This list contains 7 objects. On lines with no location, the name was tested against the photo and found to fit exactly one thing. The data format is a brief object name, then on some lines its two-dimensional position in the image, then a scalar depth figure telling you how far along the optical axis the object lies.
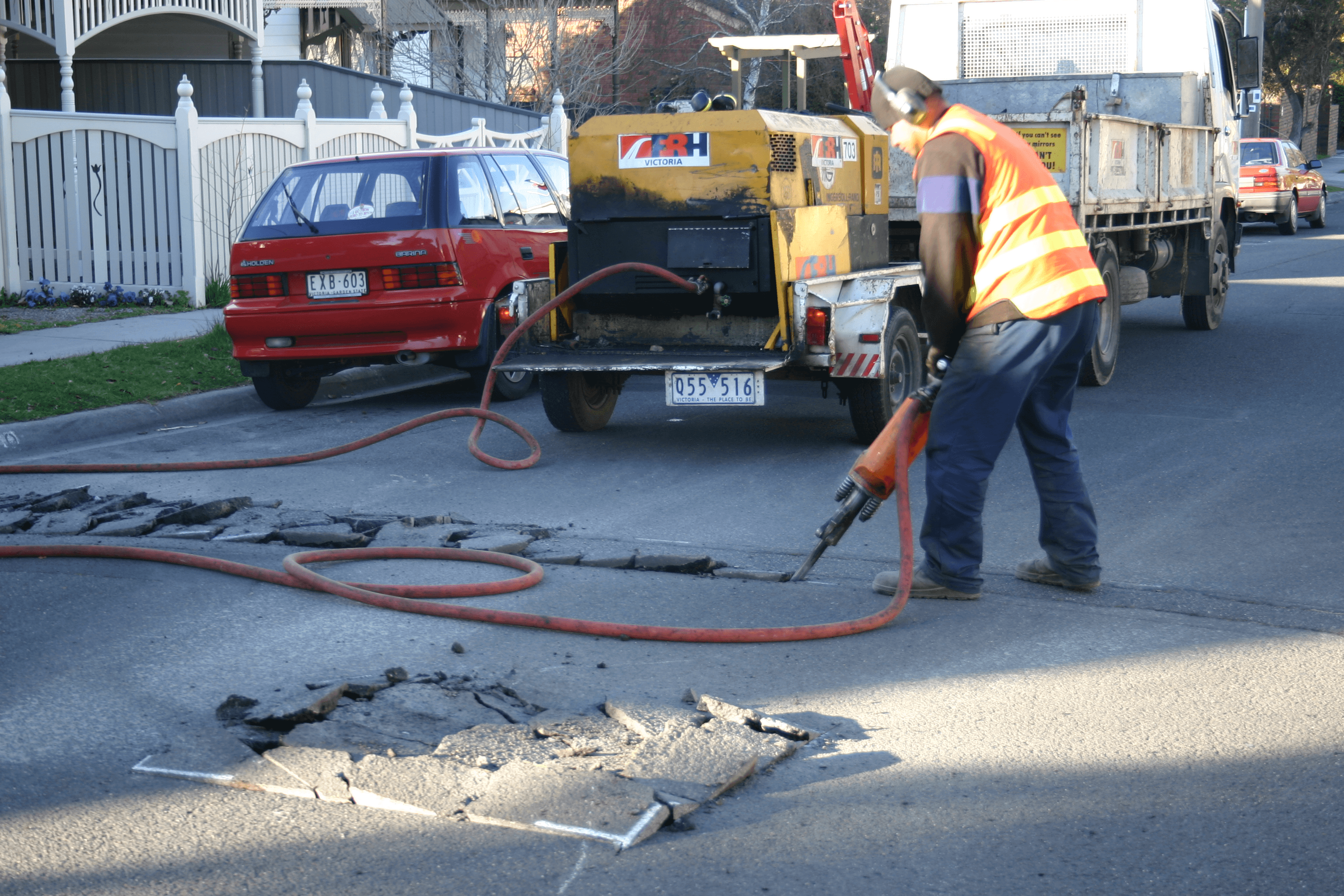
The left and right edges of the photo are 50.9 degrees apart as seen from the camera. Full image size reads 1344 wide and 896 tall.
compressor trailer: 7.32
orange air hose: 4.52
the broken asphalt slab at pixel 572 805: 3.17
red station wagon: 8.95
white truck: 10.30
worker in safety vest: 4.76
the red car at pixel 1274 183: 26.42
